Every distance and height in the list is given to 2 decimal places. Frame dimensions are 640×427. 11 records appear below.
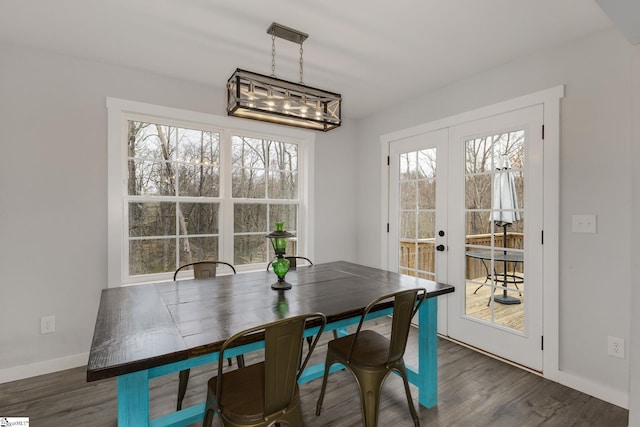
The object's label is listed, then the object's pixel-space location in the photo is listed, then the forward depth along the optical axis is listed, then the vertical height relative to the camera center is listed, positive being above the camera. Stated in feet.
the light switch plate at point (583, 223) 7.39 -0.26
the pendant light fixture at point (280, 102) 5.81 +2.14
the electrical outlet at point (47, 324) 8.36 -2.98
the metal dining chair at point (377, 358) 5.55 -2.74
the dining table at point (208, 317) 4.08 -1.71
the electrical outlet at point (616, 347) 6.99 -2.97
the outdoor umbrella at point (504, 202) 9.02 +0.29
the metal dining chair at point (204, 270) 8.66 -1.59
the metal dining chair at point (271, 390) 4.18 -2.54
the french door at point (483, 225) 8.57 -0.42
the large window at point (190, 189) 9.52 +0.74
